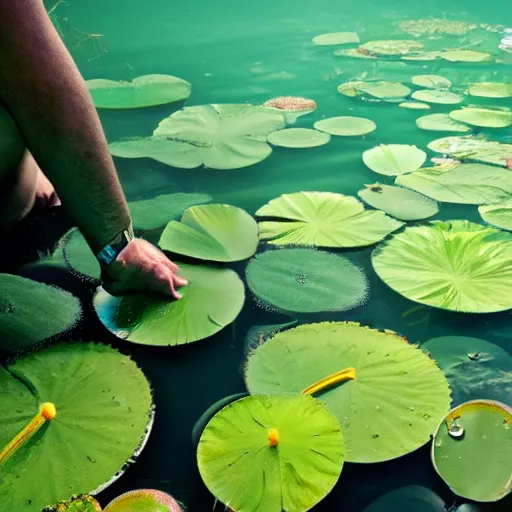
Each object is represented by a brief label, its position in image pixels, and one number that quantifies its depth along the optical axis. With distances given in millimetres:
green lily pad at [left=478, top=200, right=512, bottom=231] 1353
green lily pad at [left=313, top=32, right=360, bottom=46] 3677
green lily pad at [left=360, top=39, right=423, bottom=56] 3361
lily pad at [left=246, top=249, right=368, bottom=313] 1057
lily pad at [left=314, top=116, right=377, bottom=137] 2000
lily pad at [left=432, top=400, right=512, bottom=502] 685
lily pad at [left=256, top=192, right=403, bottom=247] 1260
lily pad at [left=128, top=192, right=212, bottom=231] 1349
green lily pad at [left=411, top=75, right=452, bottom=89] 2621
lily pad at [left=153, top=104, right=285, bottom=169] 1714
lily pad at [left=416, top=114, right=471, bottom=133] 2027
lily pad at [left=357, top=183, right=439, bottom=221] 1379
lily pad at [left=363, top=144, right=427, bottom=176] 1667
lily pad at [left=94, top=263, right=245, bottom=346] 957
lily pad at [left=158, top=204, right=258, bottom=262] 1176
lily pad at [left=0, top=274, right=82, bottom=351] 942
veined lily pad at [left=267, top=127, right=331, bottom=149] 1847
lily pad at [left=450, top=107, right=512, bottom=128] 2059
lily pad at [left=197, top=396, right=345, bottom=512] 660
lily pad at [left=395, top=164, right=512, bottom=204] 1468
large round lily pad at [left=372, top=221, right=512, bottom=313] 1057
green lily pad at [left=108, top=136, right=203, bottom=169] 1662
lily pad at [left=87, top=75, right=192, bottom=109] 2264
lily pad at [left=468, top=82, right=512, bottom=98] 2476
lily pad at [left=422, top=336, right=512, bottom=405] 873
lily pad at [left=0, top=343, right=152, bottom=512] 678
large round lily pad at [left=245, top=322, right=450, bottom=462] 755
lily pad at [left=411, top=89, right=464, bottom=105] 2354
